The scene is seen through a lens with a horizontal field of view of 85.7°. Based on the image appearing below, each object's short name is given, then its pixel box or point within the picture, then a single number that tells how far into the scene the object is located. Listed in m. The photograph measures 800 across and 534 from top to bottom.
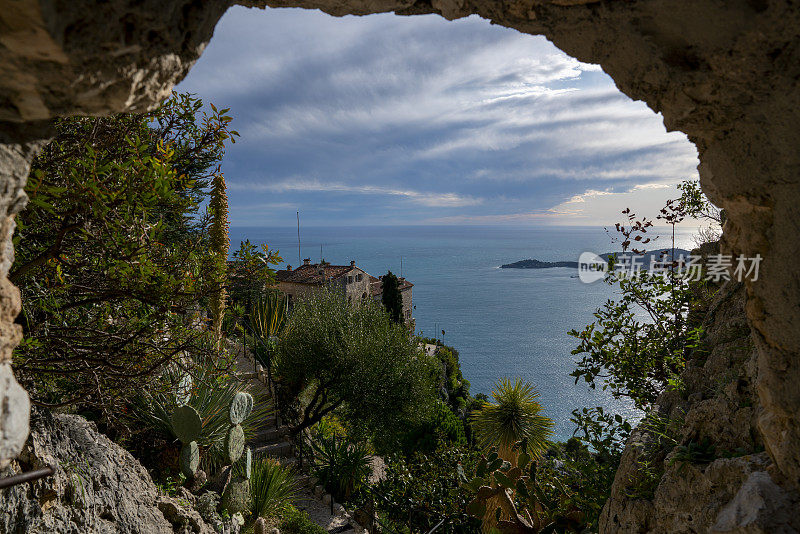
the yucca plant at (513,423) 8.77
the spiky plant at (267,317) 15.03
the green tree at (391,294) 24.09
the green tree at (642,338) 3.81
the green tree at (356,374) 11.23
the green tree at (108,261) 2.71
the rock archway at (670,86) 1.23
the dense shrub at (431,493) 5.78
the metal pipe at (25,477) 1.45
